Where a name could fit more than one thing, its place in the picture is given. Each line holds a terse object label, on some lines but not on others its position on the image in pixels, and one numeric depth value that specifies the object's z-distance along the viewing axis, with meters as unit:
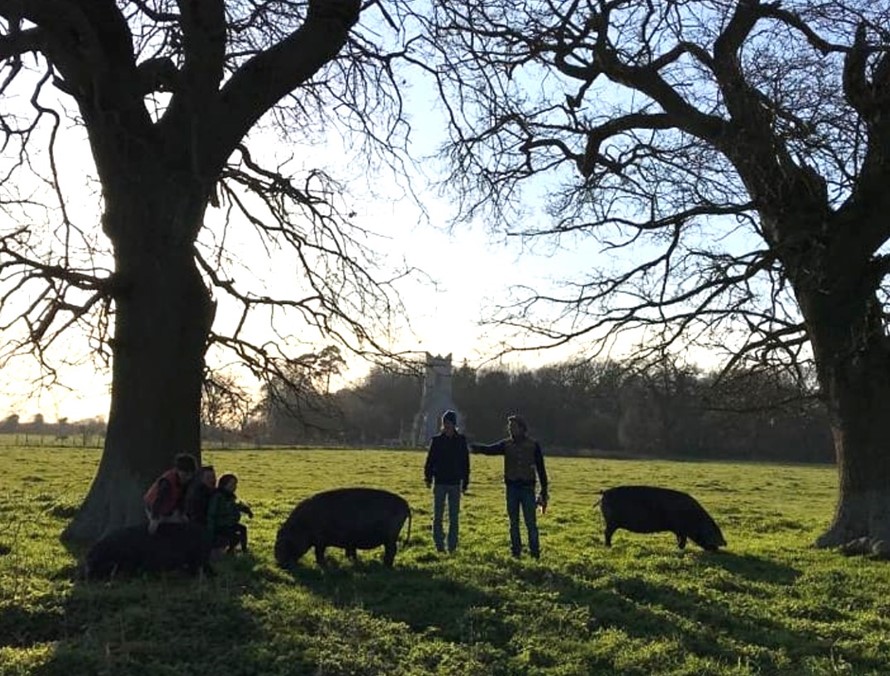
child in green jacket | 12.26
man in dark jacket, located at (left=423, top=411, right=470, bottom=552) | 13.98
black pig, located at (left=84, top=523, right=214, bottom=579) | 10.94
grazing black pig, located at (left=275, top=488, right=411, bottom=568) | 12.34
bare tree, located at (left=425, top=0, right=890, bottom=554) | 14.62
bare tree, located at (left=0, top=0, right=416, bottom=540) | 13.42
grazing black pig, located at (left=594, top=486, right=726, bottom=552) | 15.81
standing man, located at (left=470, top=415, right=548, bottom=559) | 13.84
